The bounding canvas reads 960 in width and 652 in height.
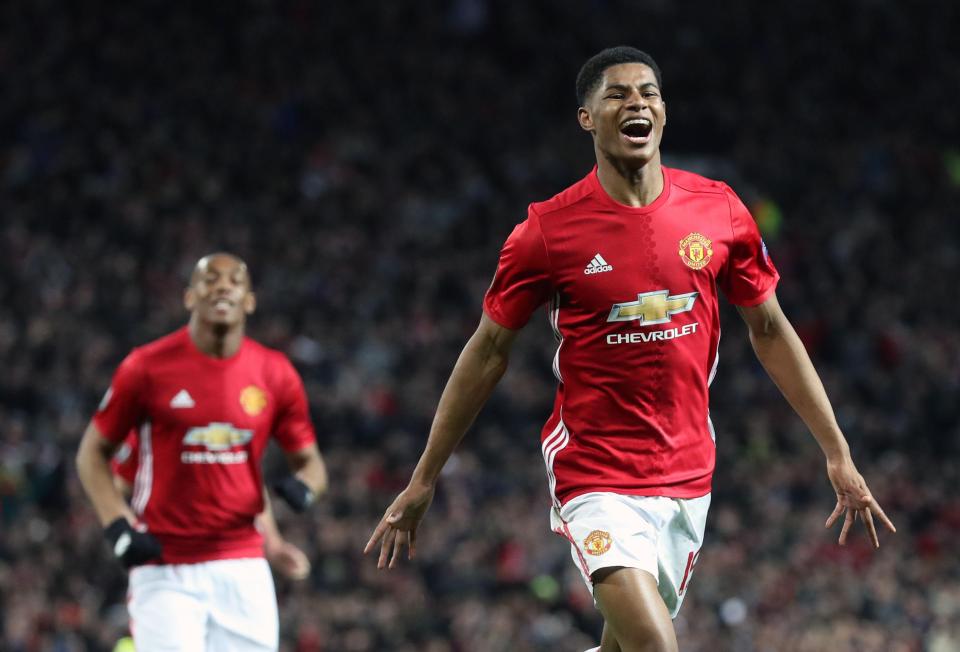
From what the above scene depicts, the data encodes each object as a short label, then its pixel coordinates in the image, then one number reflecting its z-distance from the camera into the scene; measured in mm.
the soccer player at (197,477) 13547
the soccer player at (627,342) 10016
